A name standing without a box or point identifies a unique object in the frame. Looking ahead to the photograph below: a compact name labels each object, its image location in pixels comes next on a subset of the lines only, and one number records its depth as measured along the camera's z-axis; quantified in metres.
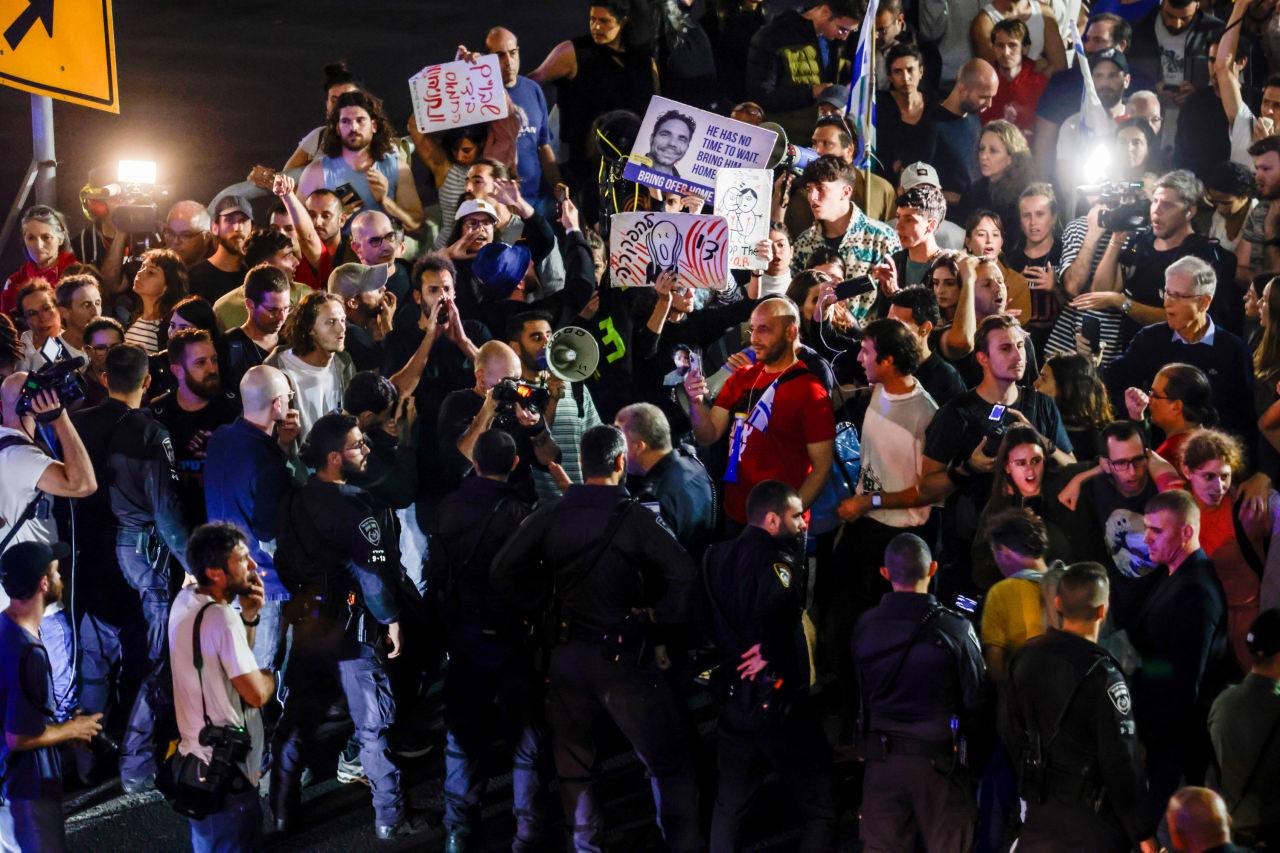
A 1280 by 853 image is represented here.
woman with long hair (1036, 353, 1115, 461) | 15.80
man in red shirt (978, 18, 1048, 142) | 23.03
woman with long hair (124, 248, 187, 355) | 18.41
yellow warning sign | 17.45
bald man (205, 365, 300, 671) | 14.62
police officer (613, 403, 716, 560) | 14.53
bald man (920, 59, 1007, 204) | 22.31
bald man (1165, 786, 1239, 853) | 9.80
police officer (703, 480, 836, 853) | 12.91
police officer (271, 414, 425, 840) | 13.90
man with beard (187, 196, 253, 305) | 18.77
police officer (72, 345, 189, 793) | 15.51
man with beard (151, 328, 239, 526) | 16.23
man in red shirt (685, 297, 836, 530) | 15.59
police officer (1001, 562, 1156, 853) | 11.46
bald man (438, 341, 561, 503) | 15.30
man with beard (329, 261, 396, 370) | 17.55
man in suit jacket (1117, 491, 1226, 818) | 12.83
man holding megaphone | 16.39
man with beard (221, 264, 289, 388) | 16.83
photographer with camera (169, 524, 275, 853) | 12.09
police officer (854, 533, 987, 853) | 12.17
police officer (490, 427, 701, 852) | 13.08
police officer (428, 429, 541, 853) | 13.87
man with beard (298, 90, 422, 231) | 20.16
